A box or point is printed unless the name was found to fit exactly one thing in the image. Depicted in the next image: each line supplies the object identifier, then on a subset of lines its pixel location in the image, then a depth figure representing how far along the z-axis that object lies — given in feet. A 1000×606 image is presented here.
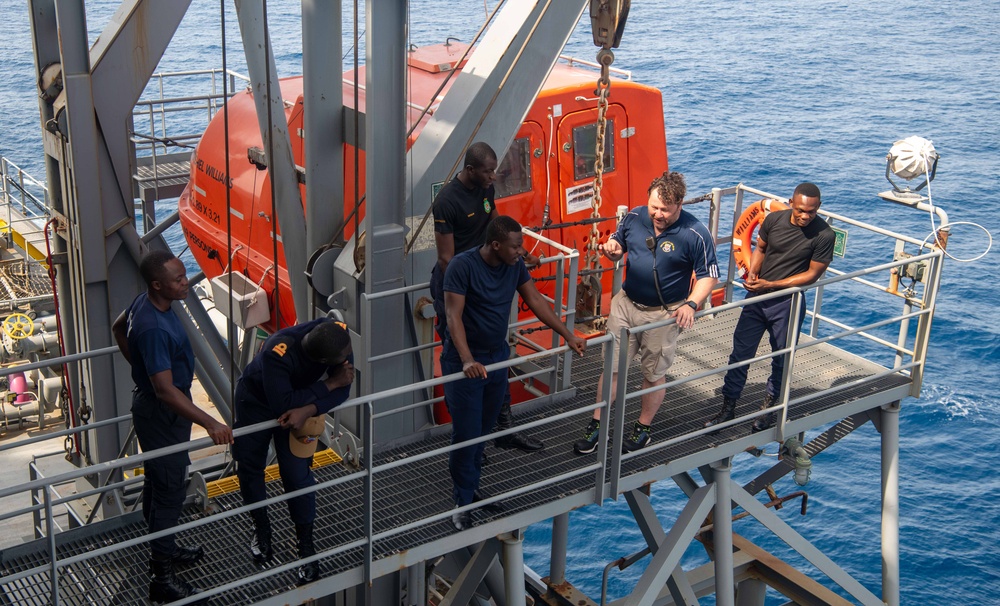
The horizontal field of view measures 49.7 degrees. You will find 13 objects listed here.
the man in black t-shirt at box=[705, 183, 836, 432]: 25.85
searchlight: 32.01
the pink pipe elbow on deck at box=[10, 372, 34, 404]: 64.90
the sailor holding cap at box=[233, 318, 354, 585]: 19.47
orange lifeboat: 31.12
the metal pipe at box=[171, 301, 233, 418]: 29.66
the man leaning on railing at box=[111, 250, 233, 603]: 19.31
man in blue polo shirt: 24.22
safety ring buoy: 32.97
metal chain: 27.02
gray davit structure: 22.66
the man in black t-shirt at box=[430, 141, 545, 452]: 24.04
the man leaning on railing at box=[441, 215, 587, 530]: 21.56
